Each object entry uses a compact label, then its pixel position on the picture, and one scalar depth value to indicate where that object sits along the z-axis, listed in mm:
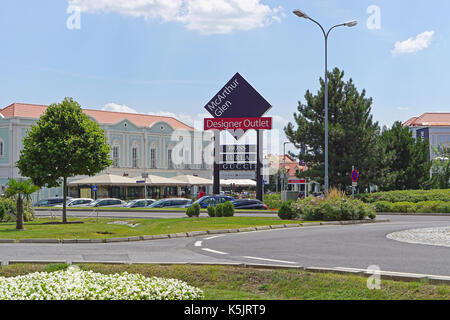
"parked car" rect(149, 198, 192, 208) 47500
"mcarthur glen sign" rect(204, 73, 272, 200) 45688
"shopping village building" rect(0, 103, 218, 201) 67188
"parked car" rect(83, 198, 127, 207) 50312
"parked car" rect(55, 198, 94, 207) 52762
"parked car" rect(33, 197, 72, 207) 54191
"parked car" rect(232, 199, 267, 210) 43031
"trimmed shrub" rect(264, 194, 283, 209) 46703
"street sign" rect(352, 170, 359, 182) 35938
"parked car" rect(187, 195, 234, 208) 42500
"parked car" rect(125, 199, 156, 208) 50594
